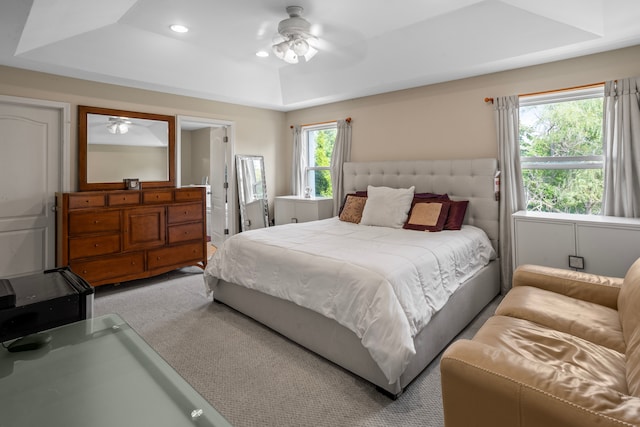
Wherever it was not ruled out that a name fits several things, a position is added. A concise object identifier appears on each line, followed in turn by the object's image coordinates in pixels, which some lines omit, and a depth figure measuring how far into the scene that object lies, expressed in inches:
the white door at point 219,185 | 209.2
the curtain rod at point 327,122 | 193.9
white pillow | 141.8
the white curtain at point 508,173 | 136.5
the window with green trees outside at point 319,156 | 215.0
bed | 75.5
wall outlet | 111.7
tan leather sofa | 40.3
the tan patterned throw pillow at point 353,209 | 155.6
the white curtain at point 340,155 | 195.2
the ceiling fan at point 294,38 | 114.9
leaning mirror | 207.8
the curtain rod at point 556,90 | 119.8
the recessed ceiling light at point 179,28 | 128.5
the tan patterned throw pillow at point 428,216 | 130.8
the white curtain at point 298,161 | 224.1
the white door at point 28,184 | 132.2
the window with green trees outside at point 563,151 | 125.0
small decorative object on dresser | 159.0
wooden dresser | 133.3
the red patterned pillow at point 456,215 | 131.6
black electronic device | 56.1
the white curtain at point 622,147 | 111.3
